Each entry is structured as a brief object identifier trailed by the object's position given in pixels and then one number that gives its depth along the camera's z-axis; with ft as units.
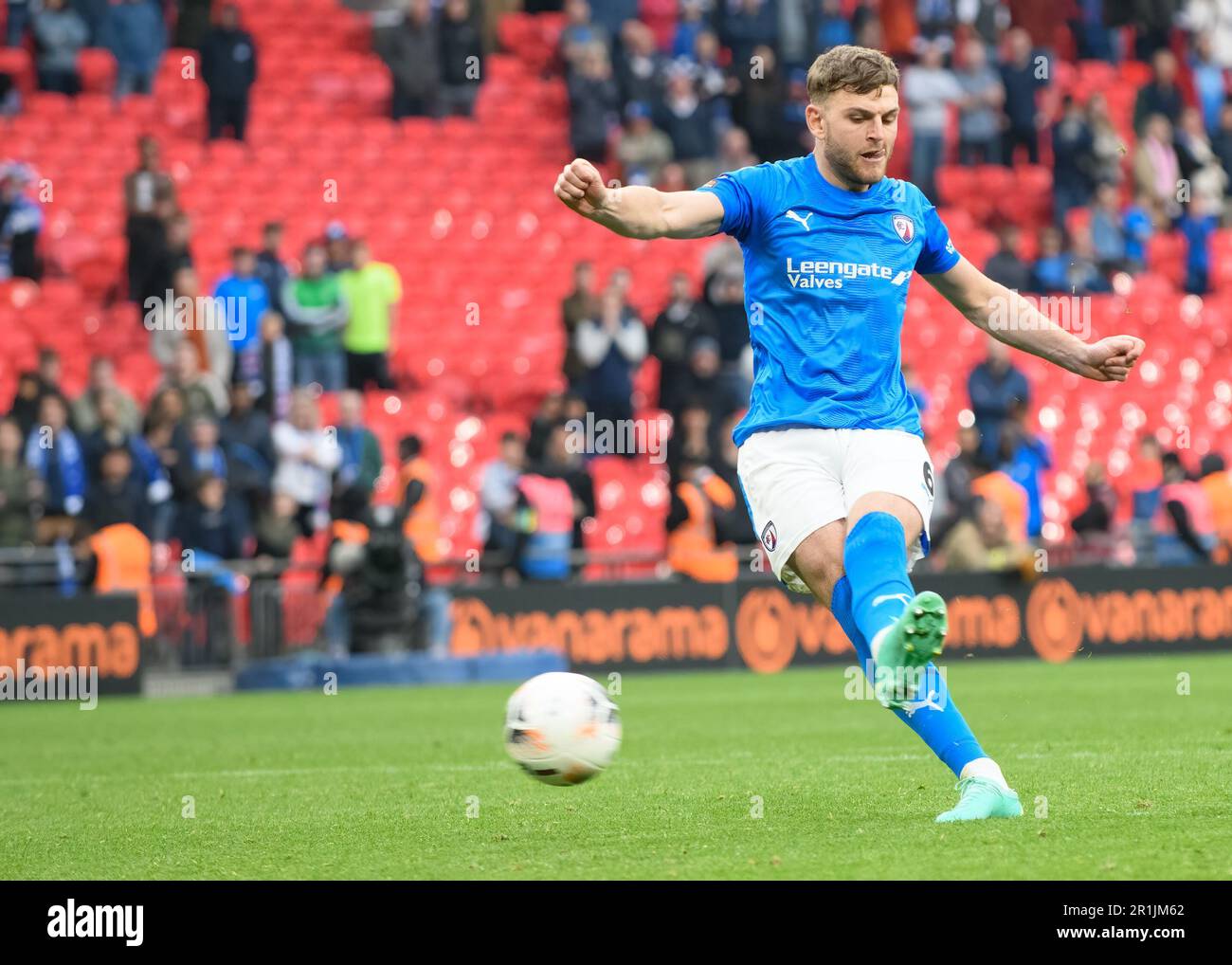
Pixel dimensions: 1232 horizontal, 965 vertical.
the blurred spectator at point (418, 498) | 58.65
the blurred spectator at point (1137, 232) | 82.12
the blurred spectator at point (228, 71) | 74.43
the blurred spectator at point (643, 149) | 76.18
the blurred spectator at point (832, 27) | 82.43
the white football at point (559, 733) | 24.57
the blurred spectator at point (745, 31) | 79.25
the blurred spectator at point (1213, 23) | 90.89
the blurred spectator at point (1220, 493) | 67.56
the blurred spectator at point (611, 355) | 68.18
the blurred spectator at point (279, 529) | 61.93
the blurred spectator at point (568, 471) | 63.87
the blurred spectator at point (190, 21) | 78.59
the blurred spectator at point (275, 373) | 66.03
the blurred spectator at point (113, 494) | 60.03
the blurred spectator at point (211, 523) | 60.70
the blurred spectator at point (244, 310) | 66.85
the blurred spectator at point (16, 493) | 60.34
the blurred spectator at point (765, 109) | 76.59
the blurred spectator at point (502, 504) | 61.82
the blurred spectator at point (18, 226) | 69.62
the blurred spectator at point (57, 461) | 61.62
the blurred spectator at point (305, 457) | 63.52
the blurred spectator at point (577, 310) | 68.90
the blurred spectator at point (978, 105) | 82.48
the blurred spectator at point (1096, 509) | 68.95
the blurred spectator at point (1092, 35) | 90.27
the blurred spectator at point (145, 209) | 68.39
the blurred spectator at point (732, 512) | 63.16
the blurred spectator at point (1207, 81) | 87.76
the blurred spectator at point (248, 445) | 62.23
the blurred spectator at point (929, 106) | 79.51
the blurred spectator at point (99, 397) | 63.98
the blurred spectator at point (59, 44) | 76.13
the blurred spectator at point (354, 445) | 63.52
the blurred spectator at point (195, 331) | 65.92
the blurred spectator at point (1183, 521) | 67.31
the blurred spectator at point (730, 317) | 70.23
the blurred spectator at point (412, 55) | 77.36
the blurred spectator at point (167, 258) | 68.13
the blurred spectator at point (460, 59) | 77.46
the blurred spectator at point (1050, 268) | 77.36
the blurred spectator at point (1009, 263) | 74.95
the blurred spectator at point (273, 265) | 67.51
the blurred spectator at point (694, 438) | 64.28
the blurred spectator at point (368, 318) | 67.72
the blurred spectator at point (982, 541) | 64.13
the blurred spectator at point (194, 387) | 63.98
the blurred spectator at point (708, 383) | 68.03
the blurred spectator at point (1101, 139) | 81.92
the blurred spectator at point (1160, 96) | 83.82
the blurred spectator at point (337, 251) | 68.33
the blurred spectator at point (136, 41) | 76.64
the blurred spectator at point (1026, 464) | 66.08
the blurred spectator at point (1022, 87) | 81.66
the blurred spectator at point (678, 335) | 68.49
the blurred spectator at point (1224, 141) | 86.53
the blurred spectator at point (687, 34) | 80.64
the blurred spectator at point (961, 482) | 65.05
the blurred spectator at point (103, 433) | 61.46
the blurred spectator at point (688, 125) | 76.79
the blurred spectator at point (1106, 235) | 80.69
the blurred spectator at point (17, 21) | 78.43
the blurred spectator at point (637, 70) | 78.28
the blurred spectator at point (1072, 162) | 81.56
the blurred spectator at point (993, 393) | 69.21
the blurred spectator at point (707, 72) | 78.74
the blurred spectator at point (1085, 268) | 79.00
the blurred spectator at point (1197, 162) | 83.97
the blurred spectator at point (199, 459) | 61.41
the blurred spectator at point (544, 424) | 64.54
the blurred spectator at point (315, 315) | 67.00
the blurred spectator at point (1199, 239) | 83.51
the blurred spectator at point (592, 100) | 78.12
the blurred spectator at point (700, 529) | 62.28
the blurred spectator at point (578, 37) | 79.25
